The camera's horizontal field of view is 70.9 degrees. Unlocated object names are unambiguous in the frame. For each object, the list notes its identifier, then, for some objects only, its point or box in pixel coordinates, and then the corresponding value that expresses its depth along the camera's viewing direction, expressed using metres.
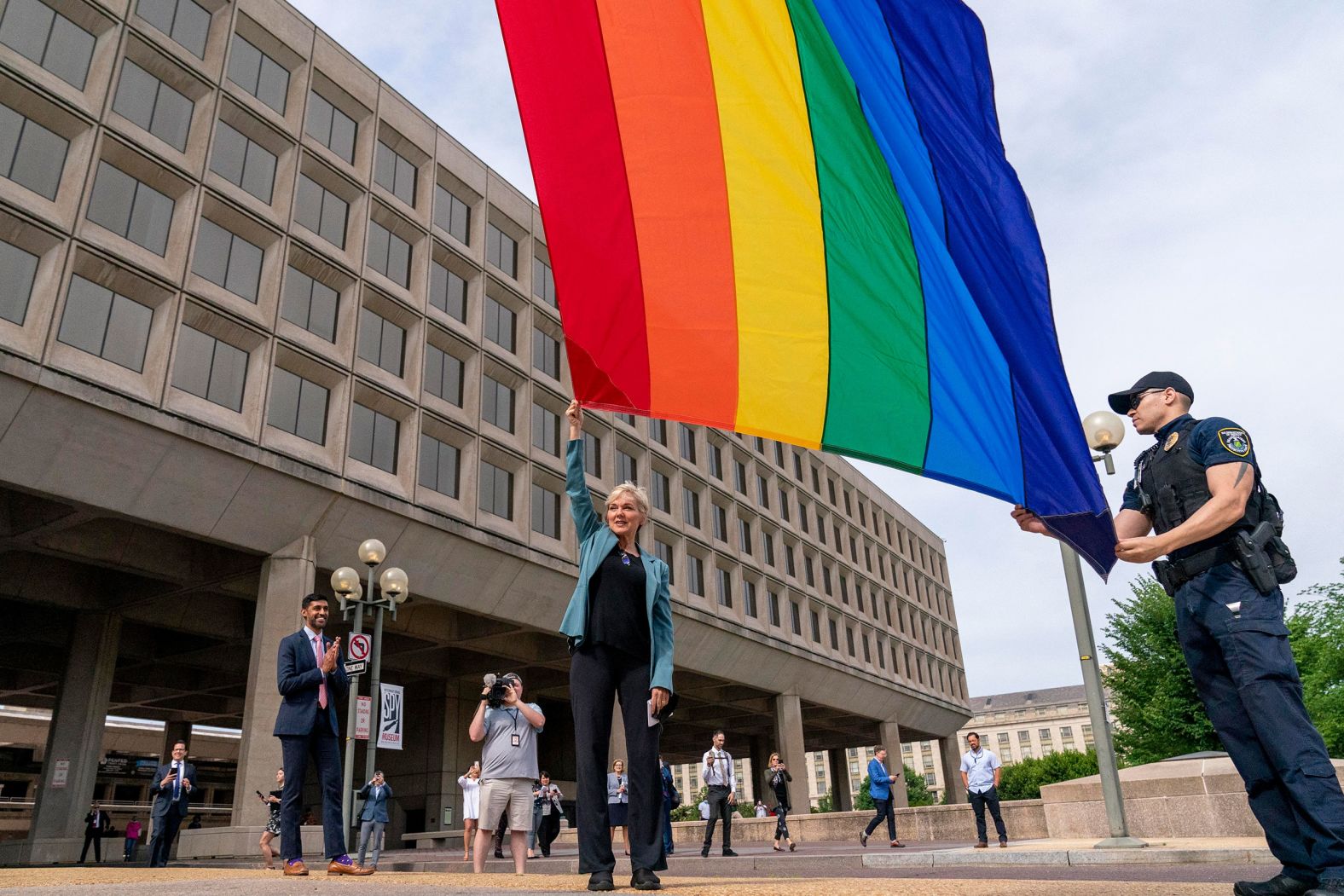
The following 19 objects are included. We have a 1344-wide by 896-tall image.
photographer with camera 7.73
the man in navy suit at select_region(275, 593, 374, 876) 7.09
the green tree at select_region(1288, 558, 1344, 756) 33.56
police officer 3.37
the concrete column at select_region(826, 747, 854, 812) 53.34
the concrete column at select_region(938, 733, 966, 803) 53.12
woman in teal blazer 4.67
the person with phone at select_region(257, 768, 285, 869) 14.52
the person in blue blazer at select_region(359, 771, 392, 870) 15.52
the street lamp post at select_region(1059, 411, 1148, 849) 10.30
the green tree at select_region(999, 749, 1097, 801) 75.31
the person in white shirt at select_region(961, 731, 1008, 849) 14.94
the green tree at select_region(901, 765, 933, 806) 95.81
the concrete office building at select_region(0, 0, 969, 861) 17.59
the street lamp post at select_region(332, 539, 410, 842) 15.77
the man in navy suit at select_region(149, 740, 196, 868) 15.52
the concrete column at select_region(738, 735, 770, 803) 52.81
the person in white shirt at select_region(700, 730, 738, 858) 15.94
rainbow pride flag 4.30
